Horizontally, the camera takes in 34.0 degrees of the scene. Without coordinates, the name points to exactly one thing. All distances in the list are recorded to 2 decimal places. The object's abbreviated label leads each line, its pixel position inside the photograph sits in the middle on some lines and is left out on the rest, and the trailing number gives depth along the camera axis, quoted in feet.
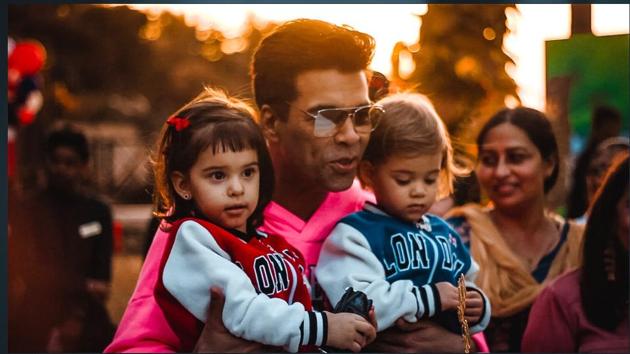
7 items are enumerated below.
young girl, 9.20
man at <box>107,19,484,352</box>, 10.05
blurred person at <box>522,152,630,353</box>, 12.22
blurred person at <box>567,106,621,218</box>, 13.34
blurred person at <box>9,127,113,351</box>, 13.50
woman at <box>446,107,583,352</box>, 12.41
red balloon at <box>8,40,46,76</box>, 22.50
